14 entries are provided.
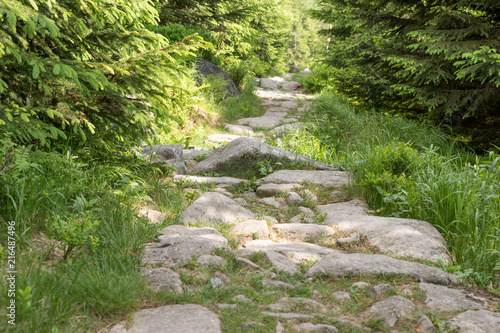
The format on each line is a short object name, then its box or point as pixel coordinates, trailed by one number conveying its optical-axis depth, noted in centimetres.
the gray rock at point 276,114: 1051
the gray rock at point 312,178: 470
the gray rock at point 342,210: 373
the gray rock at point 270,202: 416
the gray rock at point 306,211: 389
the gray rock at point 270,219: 367
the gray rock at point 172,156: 491
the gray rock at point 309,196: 423
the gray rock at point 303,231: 336
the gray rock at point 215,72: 1080
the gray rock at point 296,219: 378
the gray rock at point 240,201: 411
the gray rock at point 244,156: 518
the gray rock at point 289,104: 1250
